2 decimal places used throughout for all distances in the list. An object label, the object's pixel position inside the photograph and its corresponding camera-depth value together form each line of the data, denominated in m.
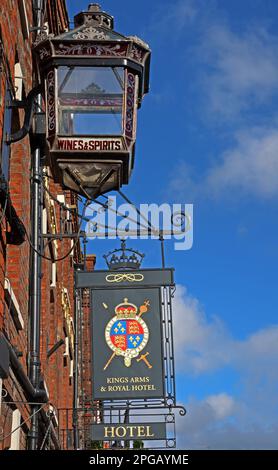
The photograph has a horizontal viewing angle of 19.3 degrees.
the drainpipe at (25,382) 10.46
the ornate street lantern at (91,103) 7.42
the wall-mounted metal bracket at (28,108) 7.99
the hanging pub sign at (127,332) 13.48
